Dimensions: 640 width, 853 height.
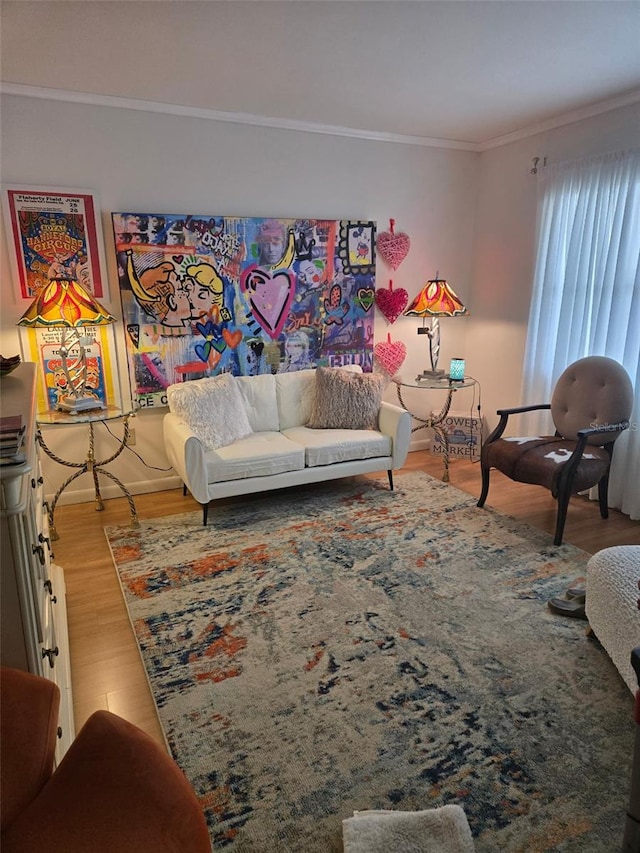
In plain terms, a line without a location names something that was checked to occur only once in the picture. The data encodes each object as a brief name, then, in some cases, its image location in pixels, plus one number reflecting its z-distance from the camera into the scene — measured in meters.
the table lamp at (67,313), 3.09
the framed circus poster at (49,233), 3.31
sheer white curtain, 3.49
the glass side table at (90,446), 3.22
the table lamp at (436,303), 4.12
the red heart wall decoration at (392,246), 4.47
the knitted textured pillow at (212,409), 3.52
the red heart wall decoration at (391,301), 4.52
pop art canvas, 3.71
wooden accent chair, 3.19
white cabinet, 1.25
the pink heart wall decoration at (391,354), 4.68
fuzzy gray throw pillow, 4.00
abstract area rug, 1.62
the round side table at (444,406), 4.22
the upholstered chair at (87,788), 1.03
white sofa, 3.39
